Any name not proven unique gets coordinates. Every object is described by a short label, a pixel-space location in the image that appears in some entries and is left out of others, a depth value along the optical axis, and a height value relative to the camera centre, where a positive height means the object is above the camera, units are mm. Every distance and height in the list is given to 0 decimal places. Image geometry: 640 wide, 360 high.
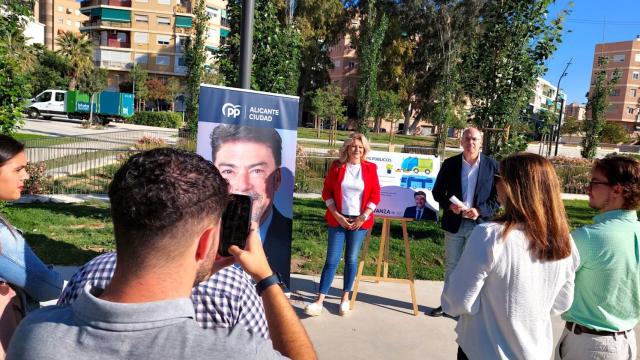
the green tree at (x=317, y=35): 33469 +7126
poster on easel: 5117 -568
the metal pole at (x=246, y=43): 4438 +773
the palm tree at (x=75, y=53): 43719 +5568
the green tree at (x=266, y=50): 6395 +1054
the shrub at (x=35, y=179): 9875 -1518
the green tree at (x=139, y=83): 48125 +3424
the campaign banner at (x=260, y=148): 4328 -243
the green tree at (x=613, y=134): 46172 +1256
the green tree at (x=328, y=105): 32781 +1599
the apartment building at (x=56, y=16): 69375 +14323
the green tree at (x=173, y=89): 48969 +3092
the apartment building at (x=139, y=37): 55500 +9542
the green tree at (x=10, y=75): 5027 +365
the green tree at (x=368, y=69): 16016 +2159
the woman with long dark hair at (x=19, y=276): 1970 -731
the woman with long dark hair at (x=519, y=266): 1990 -543
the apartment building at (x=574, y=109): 88625 +6780
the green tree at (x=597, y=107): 18531 +1530
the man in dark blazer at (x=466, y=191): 4523 -530
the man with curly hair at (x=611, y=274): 2234 -618
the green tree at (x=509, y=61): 6574 +1139
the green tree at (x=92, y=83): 33384 +2370
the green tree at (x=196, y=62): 15828 +2039
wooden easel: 4828 -1470
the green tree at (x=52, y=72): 42812 +3654
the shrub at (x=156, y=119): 37656 -200
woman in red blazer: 4594 -732
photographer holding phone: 942 -370
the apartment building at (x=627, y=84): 75188 +10448
